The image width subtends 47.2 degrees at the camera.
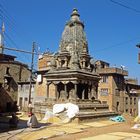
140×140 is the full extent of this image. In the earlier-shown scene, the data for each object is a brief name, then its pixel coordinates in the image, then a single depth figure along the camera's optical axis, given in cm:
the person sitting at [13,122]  1345
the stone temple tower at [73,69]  1942
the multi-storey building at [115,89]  3410
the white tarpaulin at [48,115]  1770
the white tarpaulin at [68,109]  1715
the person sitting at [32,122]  1359
